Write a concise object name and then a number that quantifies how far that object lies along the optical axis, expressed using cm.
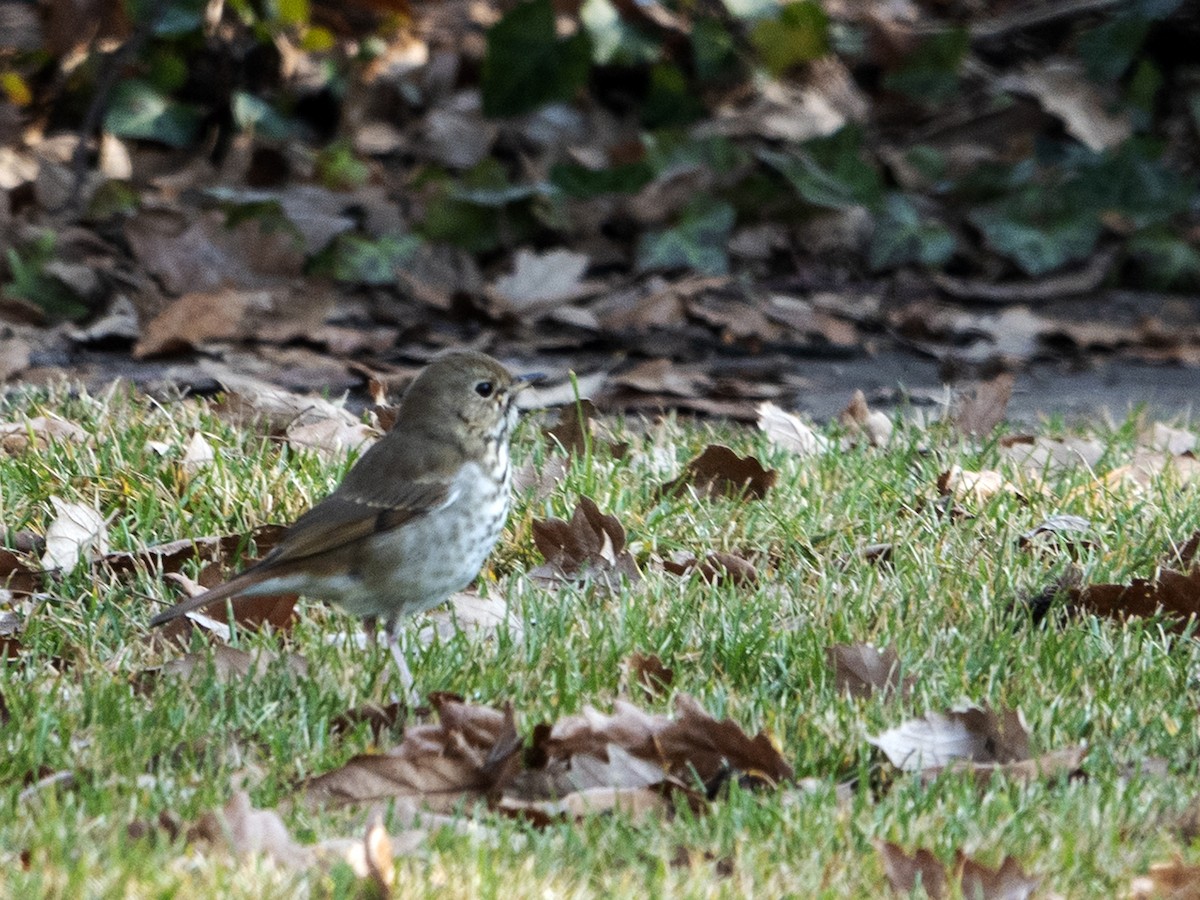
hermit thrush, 731
